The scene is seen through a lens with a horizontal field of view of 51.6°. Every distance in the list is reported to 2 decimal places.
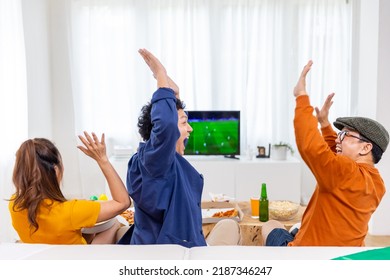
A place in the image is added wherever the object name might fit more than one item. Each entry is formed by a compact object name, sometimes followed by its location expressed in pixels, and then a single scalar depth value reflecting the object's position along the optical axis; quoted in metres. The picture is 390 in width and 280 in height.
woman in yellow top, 1.55
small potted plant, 4.52
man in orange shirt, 1.52
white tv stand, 4.41
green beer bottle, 2.51
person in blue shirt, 1.46
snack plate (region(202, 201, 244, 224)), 2.48
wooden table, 2.43
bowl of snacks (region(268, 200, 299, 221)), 2.51
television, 4.57
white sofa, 1.03
